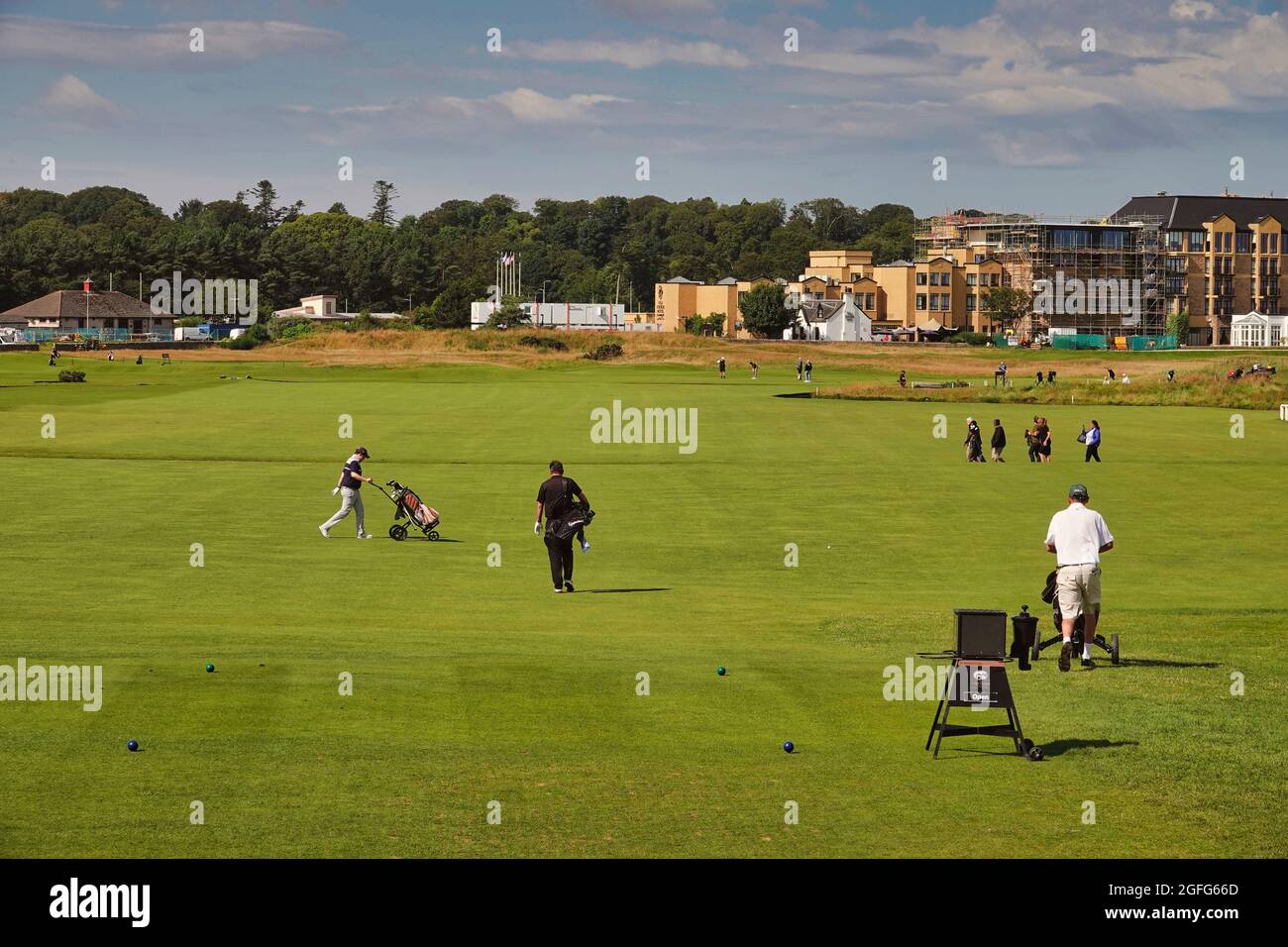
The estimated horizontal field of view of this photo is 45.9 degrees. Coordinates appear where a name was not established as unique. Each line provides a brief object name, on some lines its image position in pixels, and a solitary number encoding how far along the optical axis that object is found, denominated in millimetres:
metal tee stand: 16578
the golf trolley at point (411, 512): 38775
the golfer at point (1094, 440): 62781
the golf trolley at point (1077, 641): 22250
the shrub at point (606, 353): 173000
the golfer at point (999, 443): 63625
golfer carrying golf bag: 29016
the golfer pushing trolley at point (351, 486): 37625
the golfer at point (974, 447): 63469
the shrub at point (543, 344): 180625
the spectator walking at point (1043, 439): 63875
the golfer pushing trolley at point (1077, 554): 21672
